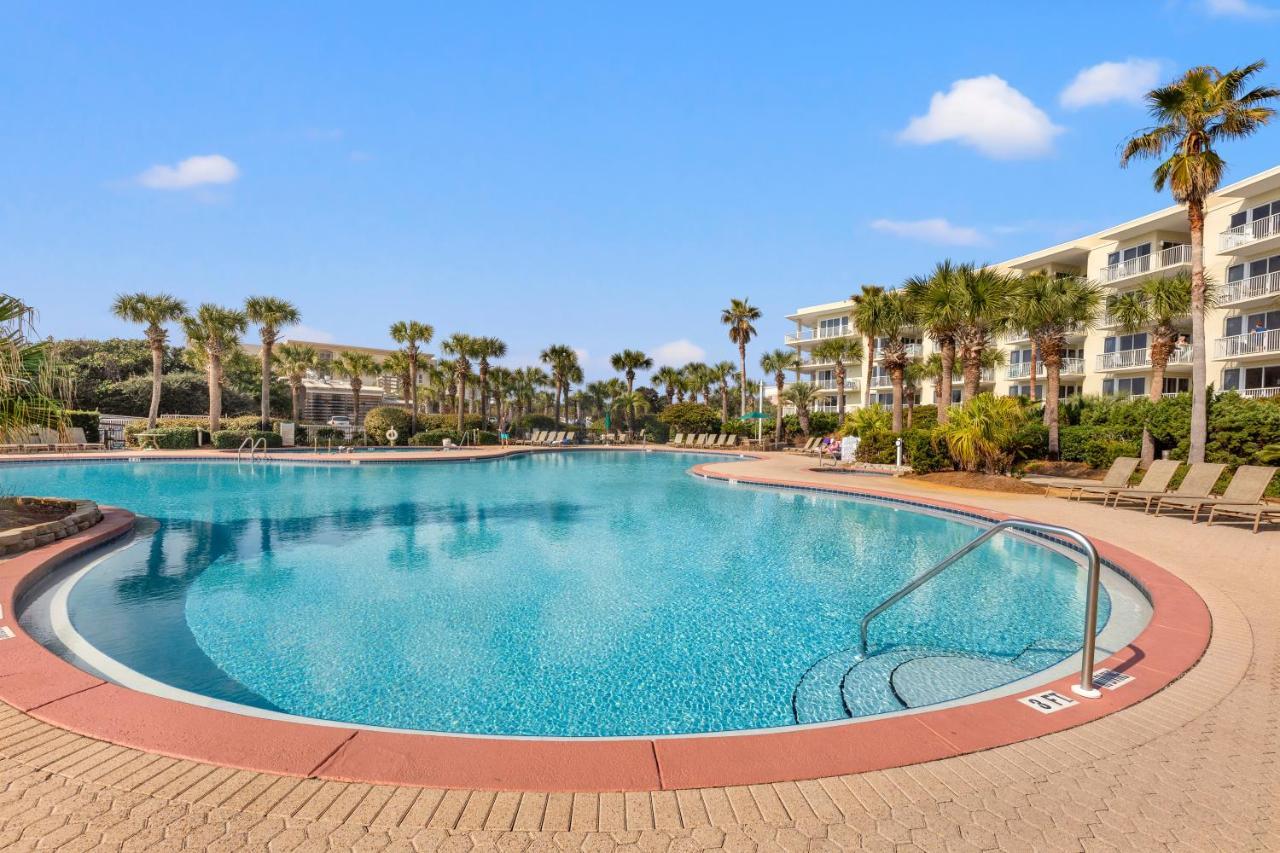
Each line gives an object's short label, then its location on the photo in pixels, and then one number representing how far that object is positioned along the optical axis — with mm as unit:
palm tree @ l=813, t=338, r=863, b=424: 39625
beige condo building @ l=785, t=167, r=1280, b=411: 24562
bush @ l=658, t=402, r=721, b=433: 44500
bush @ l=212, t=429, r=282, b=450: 30322
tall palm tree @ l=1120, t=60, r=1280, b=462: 14156
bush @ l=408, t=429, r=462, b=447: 37531
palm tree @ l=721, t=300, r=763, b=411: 45156
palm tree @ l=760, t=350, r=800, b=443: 46375
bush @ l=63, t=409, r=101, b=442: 29344
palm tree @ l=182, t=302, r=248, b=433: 31484
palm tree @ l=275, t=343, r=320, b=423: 41312
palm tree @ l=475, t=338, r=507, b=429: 42719
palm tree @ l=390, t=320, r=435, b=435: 38844
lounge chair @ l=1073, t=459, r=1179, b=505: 12633
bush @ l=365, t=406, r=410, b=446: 35438
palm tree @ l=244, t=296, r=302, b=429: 33062
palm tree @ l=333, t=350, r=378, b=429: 42188
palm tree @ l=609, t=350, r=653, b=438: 50875
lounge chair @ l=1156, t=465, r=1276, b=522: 10812
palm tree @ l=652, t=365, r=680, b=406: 53875
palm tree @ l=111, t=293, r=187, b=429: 32031
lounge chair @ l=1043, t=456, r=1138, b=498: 13498
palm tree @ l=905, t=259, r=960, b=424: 21172
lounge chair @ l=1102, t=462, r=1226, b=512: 11891
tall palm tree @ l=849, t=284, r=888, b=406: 27531
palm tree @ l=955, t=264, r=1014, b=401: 20609
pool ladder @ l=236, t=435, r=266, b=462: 29141
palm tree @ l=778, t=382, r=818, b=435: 42281
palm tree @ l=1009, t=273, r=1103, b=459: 21922
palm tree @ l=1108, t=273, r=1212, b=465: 21688
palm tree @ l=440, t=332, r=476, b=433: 41906
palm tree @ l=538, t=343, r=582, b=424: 48812
